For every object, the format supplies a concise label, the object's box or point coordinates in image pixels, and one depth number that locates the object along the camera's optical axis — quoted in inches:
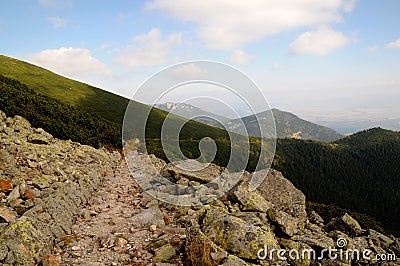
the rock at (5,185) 424.8
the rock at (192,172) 618.5
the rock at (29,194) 423.2
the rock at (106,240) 356.7
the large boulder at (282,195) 701.9
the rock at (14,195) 403.0
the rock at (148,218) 430.0
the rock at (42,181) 474.6
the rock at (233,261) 290.0
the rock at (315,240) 420.6
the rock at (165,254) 322.3
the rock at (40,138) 717.9
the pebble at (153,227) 407.7
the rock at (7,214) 341.7
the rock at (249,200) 516.9
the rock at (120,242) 357.9
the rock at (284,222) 435.3
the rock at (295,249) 374.0
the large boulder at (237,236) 329.1
